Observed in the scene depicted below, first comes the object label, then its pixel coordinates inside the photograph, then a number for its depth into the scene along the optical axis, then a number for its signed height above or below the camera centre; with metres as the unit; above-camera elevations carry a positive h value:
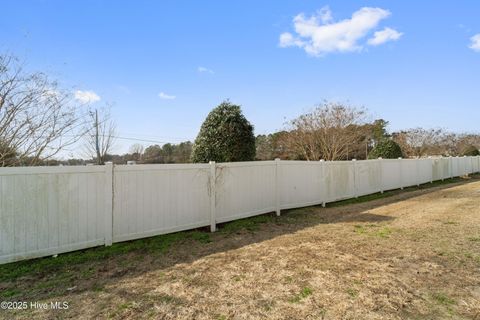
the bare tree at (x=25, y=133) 5.70 +0.67
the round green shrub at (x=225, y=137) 7.25 +0.63
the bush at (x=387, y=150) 14.77 +0.57
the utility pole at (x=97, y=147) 14.12 +0.83
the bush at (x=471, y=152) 28.36 +0.92
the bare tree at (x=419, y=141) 29.67 +2.06
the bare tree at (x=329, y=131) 20.36 +2.24
